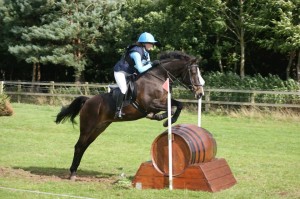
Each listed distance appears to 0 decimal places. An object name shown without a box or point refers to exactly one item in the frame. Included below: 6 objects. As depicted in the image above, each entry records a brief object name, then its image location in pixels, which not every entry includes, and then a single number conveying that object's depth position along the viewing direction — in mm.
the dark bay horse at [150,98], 16136
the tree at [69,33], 57810
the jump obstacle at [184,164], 14559
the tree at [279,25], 40737
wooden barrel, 14744
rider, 16434
